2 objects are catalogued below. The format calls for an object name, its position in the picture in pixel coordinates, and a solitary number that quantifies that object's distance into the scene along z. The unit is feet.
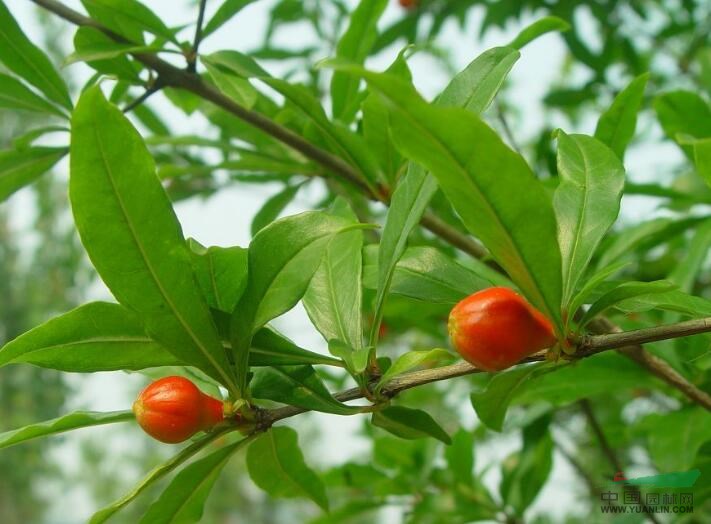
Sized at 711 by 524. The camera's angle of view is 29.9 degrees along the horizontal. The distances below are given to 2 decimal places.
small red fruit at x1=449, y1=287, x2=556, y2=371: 0.90
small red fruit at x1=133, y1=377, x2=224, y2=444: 0.94
